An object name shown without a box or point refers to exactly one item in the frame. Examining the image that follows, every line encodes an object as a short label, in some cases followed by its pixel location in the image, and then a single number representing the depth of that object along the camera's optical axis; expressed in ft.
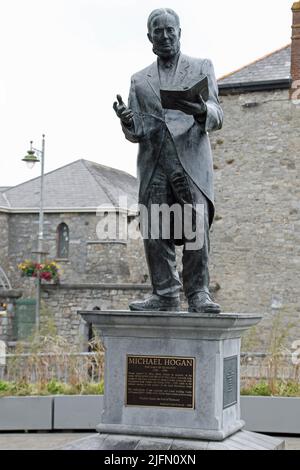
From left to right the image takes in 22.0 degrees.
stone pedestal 19.12
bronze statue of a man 20.33
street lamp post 74.74
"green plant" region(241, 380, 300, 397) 29.63
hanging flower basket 81.82
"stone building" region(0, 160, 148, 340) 79.71
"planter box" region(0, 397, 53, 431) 28.53
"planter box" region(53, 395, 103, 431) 28.66
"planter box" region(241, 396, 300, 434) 28.14
